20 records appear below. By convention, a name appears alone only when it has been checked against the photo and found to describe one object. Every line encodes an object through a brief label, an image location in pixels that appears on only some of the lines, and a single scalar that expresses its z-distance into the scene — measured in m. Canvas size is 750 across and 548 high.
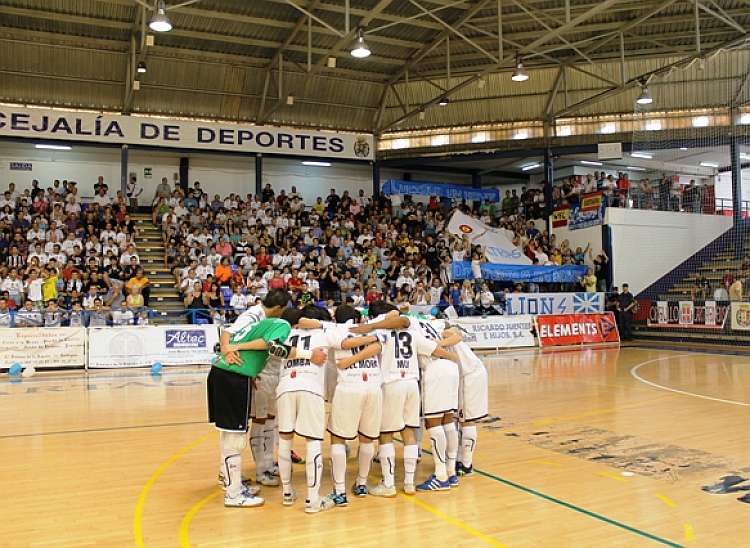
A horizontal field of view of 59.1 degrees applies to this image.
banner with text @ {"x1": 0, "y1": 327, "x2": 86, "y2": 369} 15.29
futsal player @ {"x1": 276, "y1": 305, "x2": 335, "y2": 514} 5.60
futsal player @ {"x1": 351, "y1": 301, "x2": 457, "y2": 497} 5.98
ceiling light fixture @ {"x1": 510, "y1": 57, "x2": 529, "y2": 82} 19.14
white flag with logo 25.85
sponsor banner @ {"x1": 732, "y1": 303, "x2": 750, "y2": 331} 20.31
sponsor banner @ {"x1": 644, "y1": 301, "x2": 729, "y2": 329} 21.27
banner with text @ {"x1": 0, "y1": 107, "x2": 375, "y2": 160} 23.41
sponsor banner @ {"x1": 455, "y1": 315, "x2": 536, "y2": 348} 19.39
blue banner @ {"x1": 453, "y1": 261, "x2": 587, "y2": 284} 23.03
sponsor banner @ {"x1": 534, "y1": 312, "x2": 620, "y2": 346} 20.62
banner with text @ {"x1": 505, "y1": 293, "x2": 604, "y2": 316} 21.36
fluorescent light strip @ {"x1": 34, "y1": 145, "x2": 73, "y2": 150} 25.17
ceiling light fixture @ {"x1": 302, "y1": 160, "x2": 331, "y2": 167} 28.64
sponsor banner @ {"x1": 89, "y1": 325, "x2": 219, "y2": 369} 16.06
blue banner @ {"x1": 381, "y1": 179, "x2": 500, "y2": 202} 28.54
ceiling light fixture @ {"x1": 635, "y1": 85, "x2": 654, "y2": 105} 21.69
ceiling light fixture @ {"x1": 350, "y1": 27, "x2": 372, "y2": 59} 16.33
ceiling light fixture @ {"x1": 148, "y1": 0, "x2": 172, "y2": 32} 14.14
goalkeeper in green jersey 5.62
